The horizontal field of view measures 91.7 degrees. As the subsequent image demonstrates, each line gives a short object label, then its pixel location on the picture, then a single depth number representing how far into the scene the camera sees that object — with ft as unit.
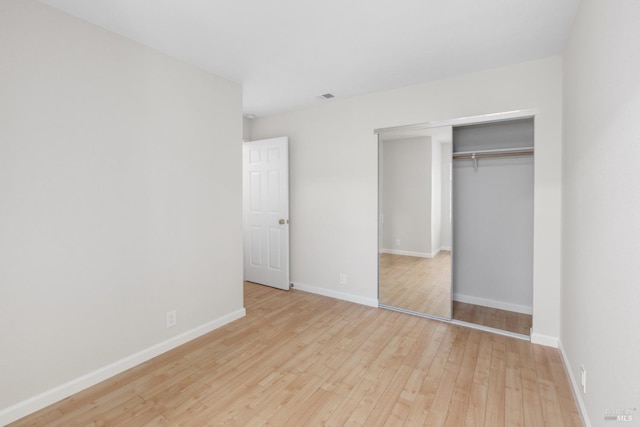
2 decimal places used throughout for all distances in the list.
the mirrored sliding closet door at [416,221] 11.04
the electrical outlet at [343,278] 13.21
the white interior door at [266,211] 14.23
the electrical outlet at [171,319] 9.01
